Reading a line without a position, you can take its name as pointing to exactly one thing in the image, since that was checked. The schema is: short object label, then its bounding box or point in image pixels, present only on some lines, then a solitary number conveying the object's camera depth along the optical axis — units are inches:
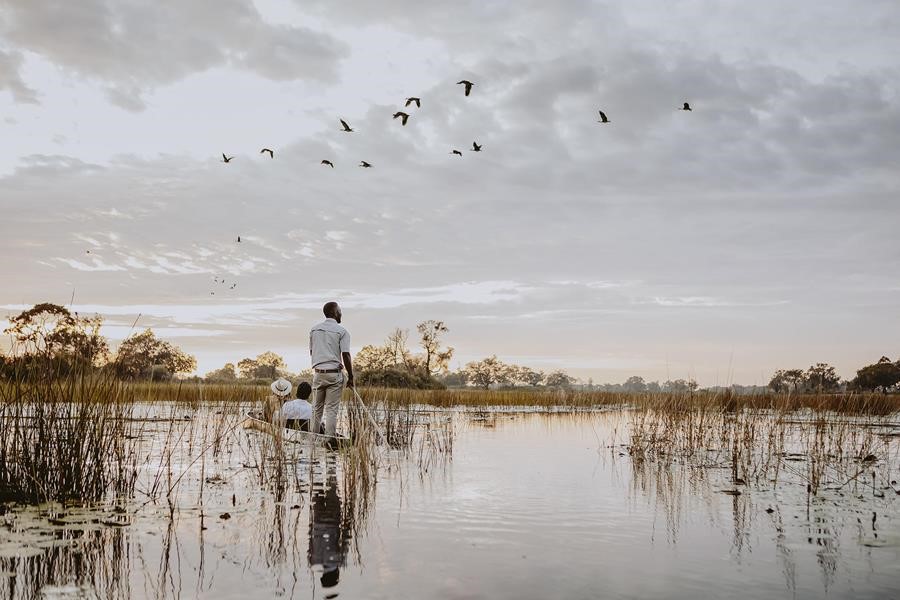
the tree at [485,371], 5492.1
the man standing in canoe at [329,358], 475.8
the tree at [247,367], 5359.3
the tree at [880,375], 3070.9
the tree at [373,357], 3605.3
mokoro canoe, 473.4
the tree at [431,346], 3806.6
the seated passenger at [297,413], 516.1
